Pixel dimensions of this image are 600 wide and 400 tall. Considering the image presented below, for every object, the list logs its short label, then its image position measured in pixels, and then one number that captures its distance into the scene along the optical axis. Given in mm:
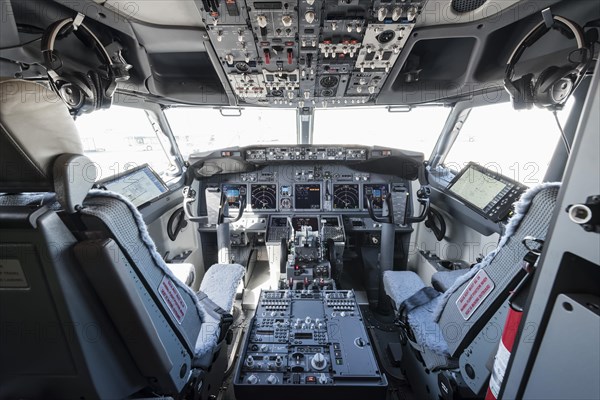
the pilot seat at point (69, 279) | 632
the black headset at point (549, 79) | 1147
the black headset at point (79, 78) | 1102
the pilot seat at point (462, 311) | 856
